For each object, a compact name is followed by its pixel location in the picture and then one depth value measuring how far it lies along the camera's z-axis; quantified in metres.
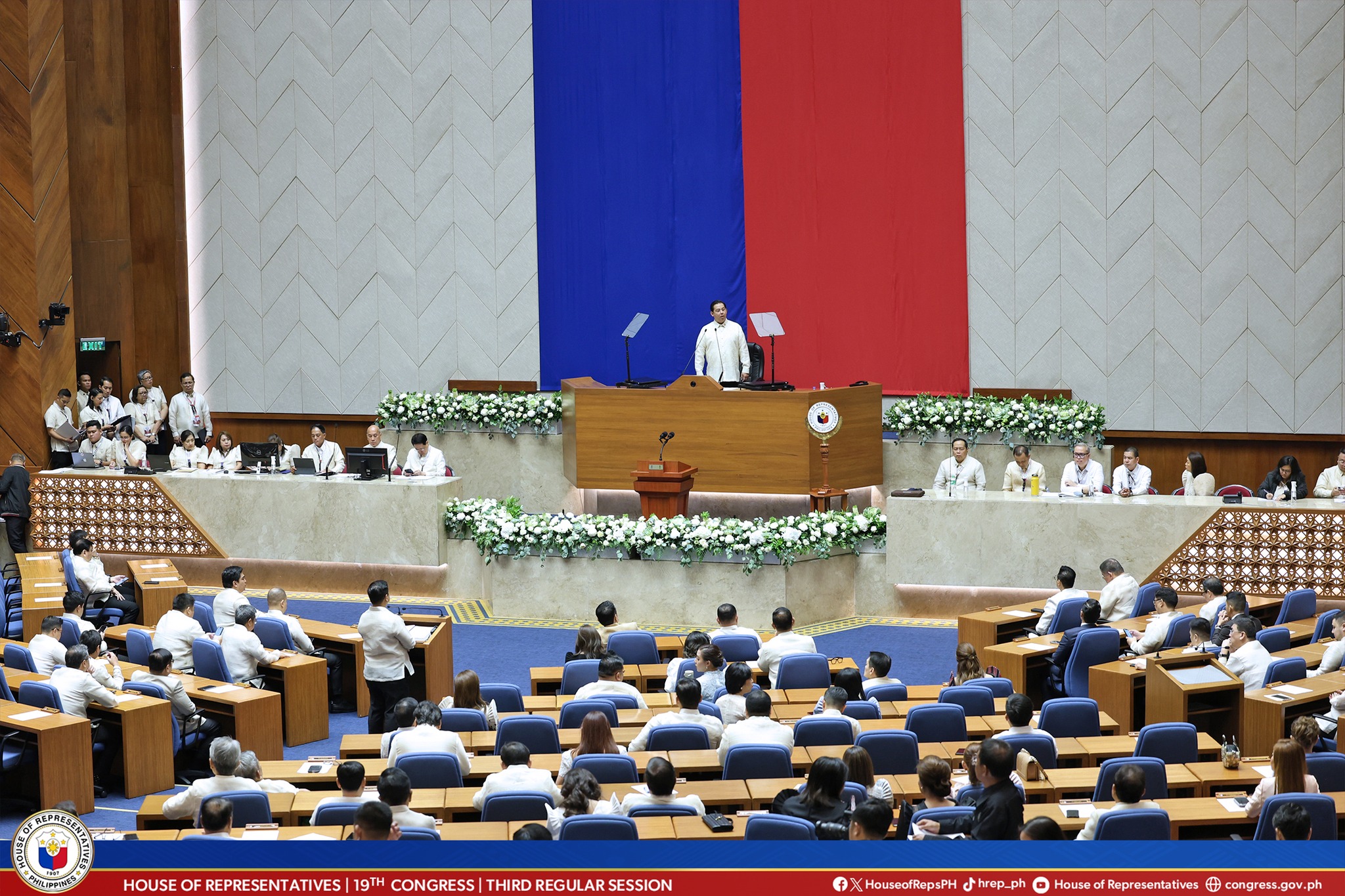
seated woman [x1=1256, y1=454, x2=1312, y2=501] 24.81
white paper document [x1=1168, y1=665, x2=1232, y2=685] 18.08
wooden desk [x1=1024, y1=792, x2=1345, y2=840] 13.20
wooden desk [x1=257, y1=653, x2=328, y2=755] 20.62
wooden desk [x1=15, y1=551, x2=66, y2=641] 25.02
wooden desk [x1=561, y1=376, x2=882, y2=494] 29.89
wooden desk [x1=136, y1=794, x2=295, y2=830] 14.20
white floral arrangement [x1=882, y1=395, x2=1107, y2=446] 31.00
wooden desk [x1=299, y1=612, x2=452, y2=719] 21.50
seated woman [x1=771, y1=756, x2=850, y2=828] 12.34
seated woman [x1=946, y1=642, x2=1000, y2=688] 19.03
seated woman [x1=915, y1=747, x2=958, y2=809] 12.73
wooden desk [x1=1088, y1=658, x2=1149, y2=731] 19.36
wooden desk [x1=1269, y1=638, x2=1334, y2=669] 19.42
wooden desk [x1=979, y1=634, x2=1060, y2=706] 21.11
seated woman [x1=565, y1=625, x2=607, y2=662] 19.80
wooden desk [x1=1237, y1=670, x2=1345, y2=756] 17.36
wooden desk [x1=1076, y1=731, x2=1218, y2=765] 15.70
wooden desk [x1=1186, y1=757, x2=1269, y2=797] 14.42
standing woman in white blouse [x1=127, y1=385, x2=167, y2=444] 34.50
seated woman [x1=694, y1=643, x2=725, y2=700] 18.08
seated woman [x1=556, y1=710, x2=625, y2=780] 14.71
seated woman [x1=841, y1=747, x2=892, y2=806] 13.20
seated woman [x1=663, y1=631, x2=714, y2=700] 19.27
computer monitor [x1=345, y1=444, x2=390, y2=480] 29.14
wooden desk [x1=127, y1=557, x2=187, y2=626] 25.72
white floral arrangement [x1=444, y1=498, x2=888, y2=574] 25.83
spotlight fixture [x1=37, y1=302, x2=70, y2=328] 32.09
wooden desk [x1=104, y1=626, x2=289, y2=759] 19.27
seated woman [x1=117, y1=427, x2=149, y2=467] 31.05
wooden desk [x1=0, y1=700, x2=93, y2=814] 17.30
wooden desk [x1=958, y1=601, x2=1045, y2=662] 22.59
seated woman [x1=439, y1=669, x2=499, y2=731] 17.36
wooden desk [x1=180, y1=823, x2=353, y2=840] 12.76
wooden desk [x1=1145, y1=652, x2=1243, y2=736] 18.00
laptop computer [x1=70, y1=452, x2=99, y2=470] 30.95
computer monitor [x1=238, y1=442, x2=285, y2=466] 30.20
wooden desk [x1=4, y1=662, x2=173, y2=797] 18.34
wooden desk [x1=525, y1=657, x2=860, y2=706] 20.30
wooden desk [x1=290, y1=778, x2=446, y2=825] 14.11
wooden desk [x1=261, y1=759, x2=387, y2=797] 15.62
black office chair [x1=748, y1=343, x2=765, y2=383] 30.91
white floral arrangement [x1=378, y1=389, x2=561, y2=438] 34.06
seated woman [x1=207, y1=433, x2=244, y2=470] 30.17
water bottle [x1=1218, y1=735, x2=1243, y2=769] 14.85
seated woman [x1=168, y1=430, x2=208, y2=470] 30.58
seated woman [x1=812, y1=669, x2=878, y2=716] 18.11
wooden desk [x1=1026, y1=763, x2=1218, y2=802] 14.50
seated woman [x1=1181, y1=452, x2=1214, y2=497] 26.41
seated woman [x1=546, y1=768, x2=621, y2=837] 12.74
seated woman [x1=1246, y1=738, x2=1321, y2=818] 13.16
